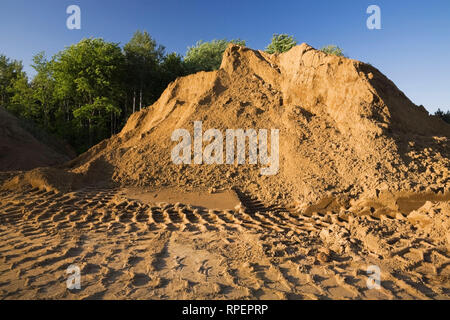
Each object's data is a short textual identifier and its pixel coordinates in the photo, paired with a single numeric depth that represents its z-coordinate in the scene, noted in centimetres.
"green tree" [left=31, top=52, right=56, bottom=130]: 1856
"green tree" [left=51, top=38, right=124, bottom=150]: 1647
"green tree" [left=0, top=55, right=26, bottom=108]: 2189
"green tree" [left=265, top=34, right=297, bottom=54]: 2119
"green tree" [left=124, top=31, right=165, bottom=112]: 1883
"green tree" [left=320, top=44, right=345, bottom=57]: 2480
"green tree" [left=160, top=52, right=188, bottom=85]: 1995
